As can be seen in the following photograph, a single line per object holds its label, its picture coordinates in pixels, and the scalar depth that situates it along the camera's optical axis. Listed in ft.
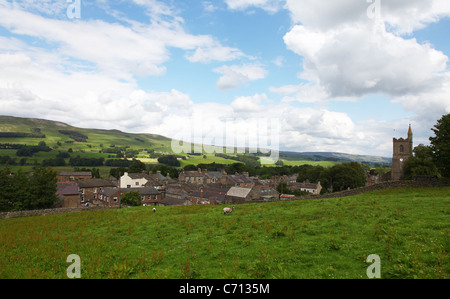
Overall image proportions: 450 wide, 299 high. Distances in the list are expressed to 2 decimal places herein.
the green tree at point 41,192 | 166.71
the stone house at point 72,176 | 326.65
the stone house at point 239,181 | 339.32
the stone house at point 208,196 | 206.84
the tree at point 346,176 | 289.39
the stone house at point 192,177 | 431.84
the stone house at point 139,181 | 271.47
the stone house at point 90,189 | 245.24
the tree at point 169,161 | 609.83
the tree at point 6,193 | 162.30
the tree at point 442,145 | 118.52
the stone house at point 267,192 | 245.24
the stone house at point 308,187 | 334.65
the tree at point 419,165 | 191.91
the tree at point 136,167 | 422.98
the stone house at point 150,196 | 220.02
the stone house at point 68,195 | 203.43
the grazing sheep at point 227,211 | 80.07
